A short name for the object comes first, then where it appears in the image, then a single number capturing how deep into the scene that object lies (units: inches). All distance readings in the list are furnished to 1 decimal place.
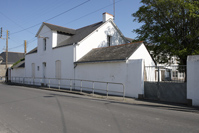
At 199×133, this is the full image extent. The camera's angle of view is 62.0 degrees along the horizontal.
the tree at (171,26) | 551.2
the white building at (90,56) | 462.6
